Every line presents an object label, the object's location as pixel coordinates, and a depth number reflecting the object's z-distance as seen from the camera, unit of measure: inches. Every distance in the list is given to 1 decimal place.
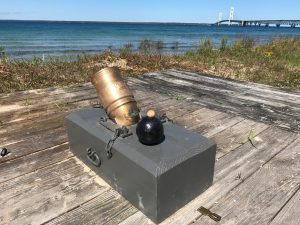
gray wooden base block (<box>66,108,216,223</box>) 63.9
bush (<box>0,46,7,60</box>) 253.6
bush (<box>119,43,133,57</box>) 302.3
